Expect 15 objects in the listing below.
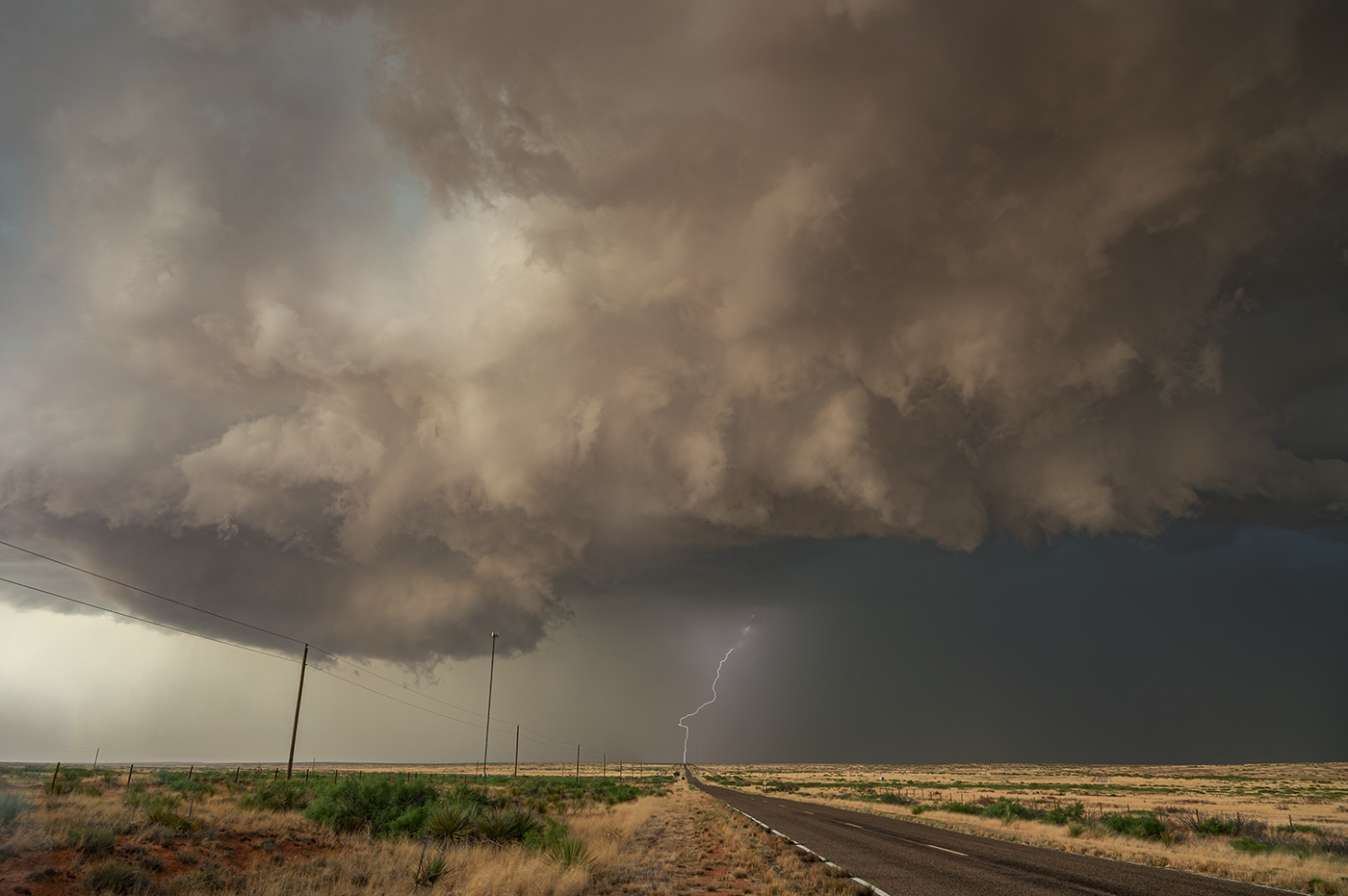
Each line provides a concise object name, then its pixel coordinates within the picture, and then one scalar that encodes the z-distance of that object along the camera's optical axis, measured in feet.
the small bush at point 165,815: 57.11
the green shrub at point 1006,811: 116.78
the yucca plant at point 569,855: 49.14
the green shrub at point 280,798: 81.19
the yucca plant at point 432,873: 44.17
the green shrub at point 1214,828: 92.89
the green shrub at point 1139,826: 88.02
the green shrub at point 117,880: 38.93
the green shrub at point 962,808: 131.64
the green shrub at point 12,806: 48.74
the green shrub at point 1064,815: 106.83
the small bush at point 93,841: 44.78
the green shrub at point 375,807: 65.21
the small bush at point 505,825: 63.87
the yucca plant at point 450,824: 62.90
